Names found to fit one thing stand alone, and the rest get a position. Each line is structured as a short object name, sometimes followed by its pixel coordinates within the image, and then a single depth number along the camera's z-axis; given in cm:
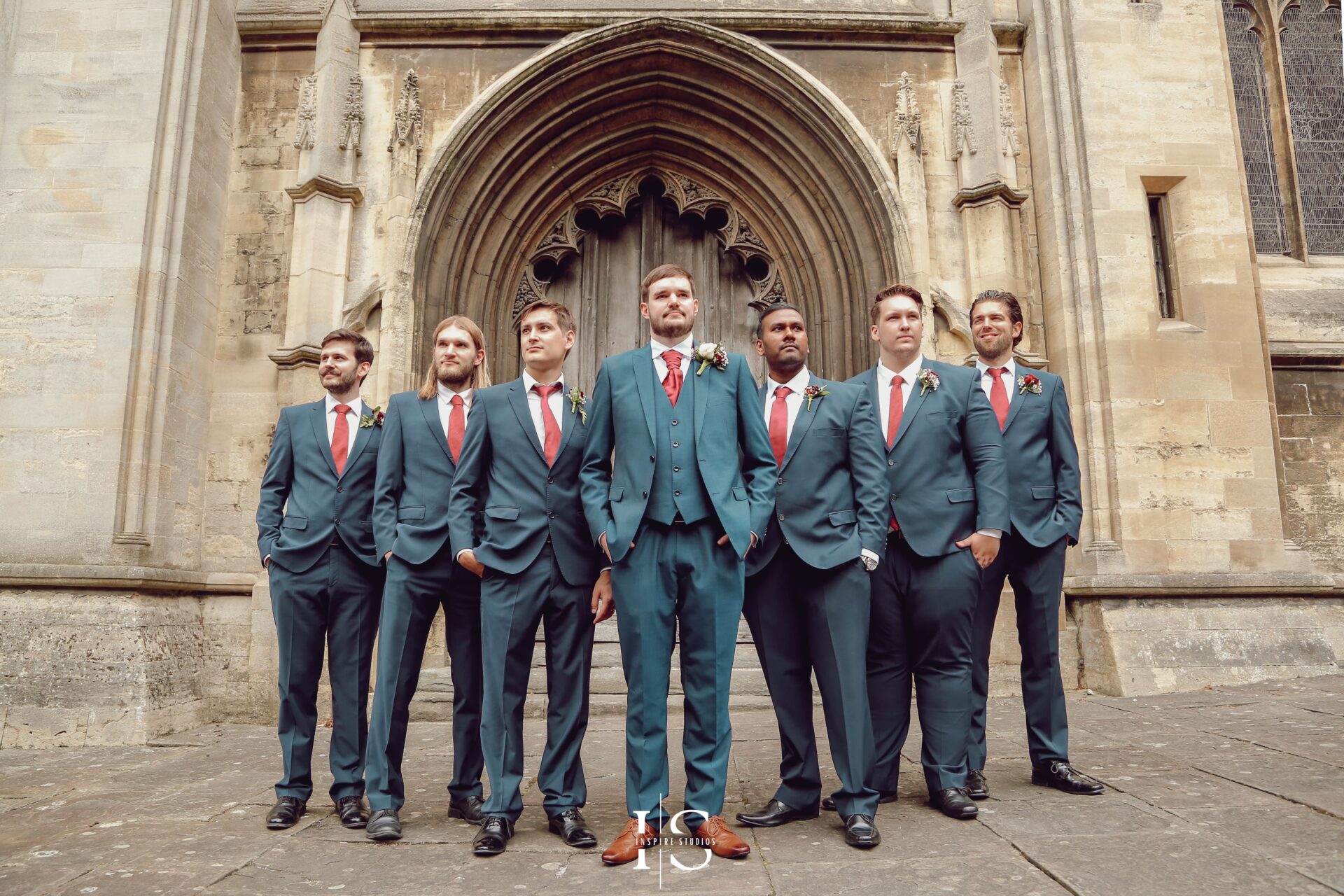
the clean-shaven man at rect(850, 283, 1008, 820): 351
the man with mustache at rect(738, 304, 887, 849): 329
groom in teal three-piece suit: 305
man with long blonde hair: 351
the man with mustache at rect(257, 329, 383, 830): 362
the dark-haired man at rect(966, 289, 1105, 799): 378
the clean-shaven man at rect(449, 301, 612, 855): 324
